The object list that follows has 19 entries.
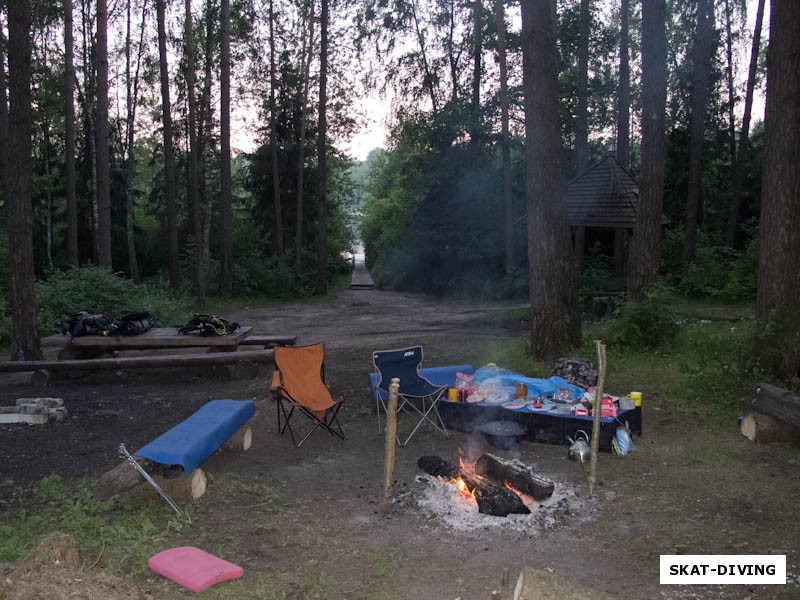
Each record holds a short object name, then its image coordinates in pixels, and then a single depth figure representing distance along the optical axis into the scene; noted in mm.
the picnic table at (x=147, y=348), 8664
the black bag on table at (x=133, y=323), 9516
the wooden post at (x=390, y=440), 4652
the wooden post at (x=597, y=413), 4699
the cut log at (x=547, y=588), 2834
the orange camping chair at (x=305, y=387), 6340
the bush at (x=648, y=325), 9562
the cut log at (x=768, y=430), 5824
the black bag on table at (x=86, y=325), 9289
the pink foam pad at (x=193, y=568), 3406
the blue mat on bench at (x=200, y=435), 4512
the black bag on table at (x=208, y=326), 9430
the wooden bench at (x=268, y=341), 9898
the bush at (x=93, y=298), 13977
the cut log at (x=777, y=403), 5629
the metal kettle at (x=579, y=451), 5469
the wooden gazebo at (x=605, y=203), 18859
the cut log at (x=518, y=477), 4543
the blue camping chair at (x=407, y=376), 6414
